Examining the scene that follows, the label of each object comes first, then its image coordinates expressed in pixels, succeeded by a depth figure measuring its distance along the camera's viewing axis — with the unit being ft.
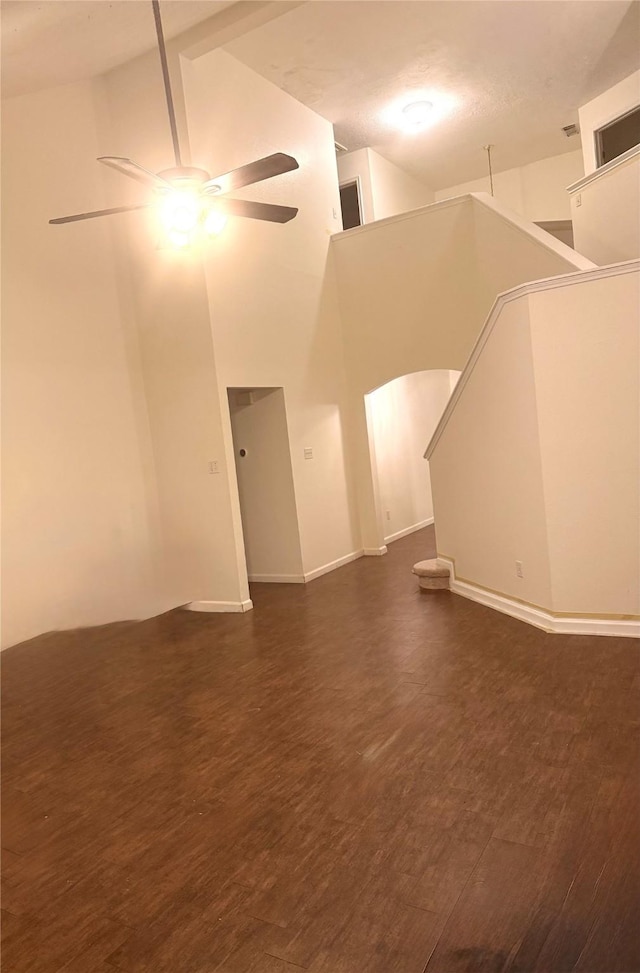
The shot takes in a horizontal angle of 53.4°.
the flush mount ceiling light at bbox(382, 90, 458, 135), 25.39
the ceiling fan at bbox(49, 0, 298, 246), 11.62
